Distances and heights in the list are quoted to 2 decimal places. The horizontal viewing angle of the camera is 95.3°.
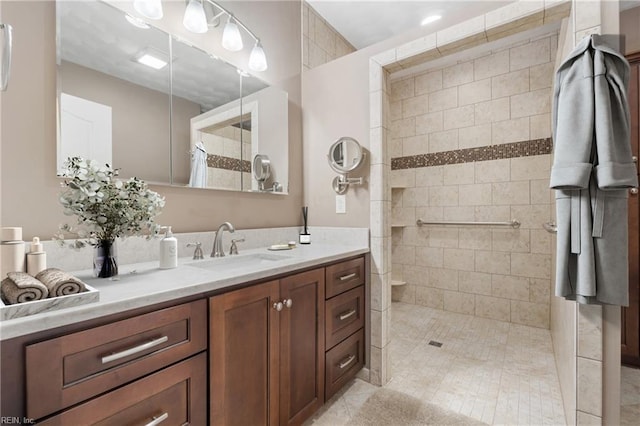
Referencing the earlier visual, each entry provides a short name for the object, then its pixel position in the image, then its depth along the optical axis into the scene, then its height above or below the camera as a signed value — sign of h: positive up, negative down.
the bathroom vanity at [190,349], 0.69 -0.42
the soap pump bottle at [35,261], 0.97 -0.15
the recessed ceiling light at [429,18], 2.59 +1.74
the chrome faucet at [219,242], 1.62 -0.16
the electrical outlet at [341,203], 2.10 +0.07
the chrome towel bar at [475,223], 2.87 -0.12
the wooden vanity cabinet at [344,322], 1.61 -0.66
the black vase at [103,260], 1.07 -0.17
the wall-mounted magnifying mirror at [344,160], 1.97 +0.37
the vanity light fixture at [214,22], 1.43 +1.08
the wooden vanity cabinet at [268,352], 1.05 -0.58
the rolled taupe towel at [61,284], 0.75 -0.18
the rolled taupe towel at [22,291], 0.70 -0.18
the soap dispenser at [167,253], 1.26 -0.17
